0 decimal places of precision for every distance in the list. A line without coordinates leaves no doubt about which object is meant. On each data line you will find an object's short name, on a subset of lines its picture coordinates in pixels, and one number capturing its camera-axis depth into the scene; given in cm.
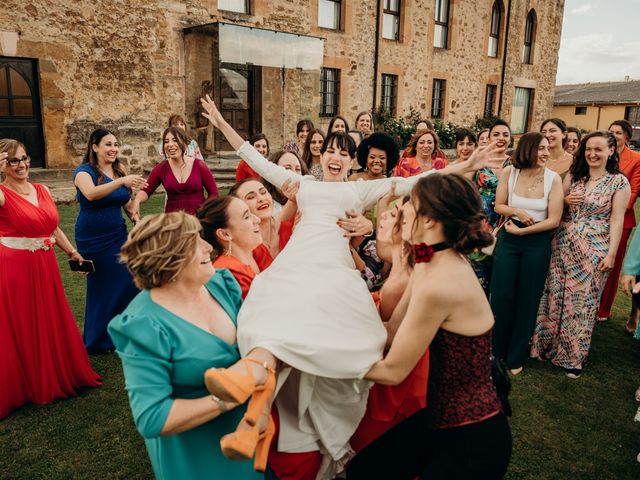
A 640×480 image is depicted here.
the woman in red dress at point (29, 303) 370
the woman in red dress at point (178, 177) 515
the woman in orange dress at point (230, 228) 283
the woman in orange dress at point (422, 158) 566
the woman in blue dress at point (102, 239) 460
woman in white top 437
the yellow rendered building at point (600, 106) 3541
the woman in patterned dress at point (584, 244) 447
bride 169
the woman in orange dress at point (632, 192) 580
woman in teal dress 171
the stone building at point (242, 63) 1023
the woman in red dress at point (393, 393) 213
